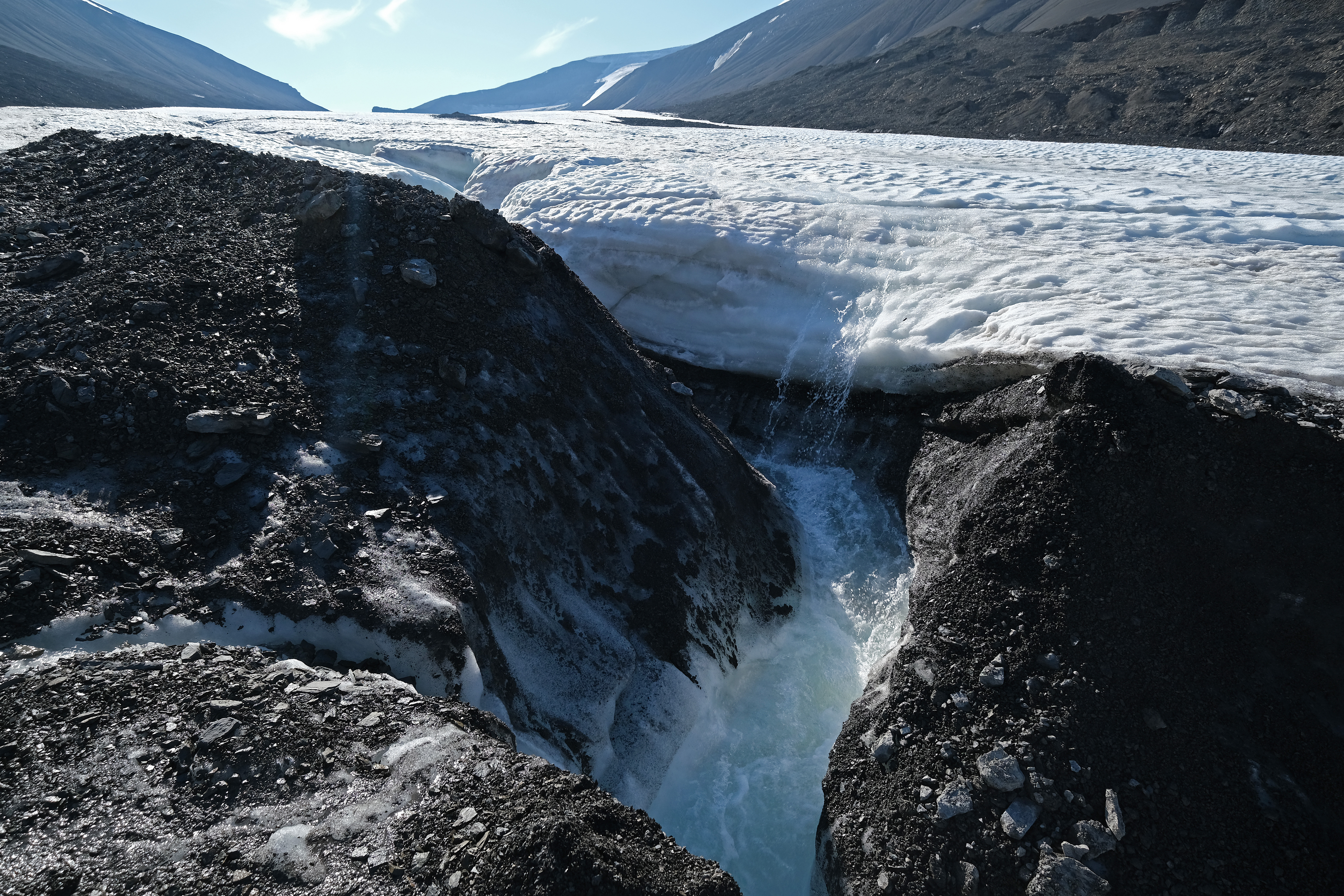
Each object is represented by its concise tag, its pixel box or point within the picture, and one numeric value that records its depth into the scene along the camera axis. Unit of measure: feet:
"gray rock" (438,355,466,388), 18.54
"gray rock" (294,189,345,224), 20.76
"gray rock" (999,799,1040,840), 12.76
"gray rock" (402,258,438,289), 20.13
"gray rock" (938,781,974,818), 13.39
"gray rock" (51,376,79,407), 14.98
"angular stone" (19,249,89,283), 18.70
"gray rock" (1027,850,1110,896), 12.06
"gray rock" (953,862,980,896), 12.70
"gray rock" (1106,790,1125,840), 12.46
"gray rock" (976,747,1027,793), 13.23
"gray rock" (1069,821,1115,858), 12.36
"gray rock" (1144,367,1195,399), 16.89
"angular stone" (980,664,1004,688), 14.53
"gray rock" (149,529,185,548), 13.23
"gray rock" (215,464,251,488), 14.53
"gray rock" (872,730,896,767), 14.88
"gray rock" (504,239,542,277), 22.26
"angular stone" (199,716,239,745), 10.25
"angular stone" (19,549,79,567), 11.98
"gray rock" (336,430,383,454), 15.98
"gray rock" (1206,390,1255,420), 16.07
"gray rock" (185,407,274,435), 15.24
